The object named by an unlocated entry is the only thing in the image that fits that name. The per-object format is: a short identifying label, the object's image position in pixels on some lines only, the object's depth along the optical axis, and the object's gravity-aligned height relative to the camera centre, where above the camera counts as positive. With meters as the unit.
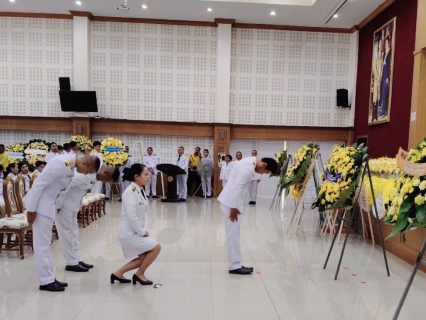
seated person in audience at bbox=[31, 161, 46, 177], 7.10 -0.80
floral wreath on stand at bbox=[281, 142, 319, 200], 6.72 -0.69
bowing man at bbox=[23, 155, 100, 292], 3.60 -0.78
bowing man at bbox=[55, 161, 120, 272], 4.21 -1.05
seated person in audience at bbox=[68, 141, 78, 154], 8.55 -0.45
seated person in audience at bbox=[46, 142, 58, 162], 9.64 -0.69
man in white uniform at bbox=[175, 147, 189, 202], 11.38 -1.48
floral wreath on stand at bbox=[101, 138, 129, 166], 7.71 -0.53
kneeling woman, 3.73 -1.08
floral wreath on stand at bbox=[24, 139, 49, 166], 9.37 -0.67
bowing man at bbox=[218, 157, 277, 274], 4.22 -0.82
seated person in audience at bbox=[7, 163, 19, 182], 6.60 -0.84
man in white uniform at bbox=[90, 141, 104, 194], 9.09 -0.64
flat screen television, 11.83 +0.89
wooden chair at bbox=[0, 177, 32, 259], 4.70 -1.30
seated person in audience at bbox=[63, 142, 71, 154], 8.78 -0.49
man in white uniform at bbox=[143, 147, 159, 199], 11.81 -1.31
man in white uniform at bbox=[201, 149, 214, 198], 11.77 -1.60
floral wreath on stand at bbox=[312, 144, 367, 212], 4.64 -0.59
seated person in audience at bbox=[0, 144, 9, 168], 9.28 -0.85
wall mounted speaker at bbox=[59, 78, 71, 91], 11.93 +1.47
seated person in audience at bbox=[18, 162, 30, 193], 6.56 -0.89
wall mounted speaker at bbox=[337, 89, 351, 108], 12.70 +1.29
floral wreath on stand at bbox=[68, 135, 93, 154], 9.39 -0.43
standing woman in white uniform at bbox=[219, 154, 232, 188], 11.56 -1.22
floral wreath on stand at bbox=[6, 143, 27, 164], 9.32 -0.73
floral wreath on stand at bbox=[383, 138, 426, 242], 2.44 -0.48
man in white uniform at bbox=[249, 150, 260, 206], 11.10 -1.78
